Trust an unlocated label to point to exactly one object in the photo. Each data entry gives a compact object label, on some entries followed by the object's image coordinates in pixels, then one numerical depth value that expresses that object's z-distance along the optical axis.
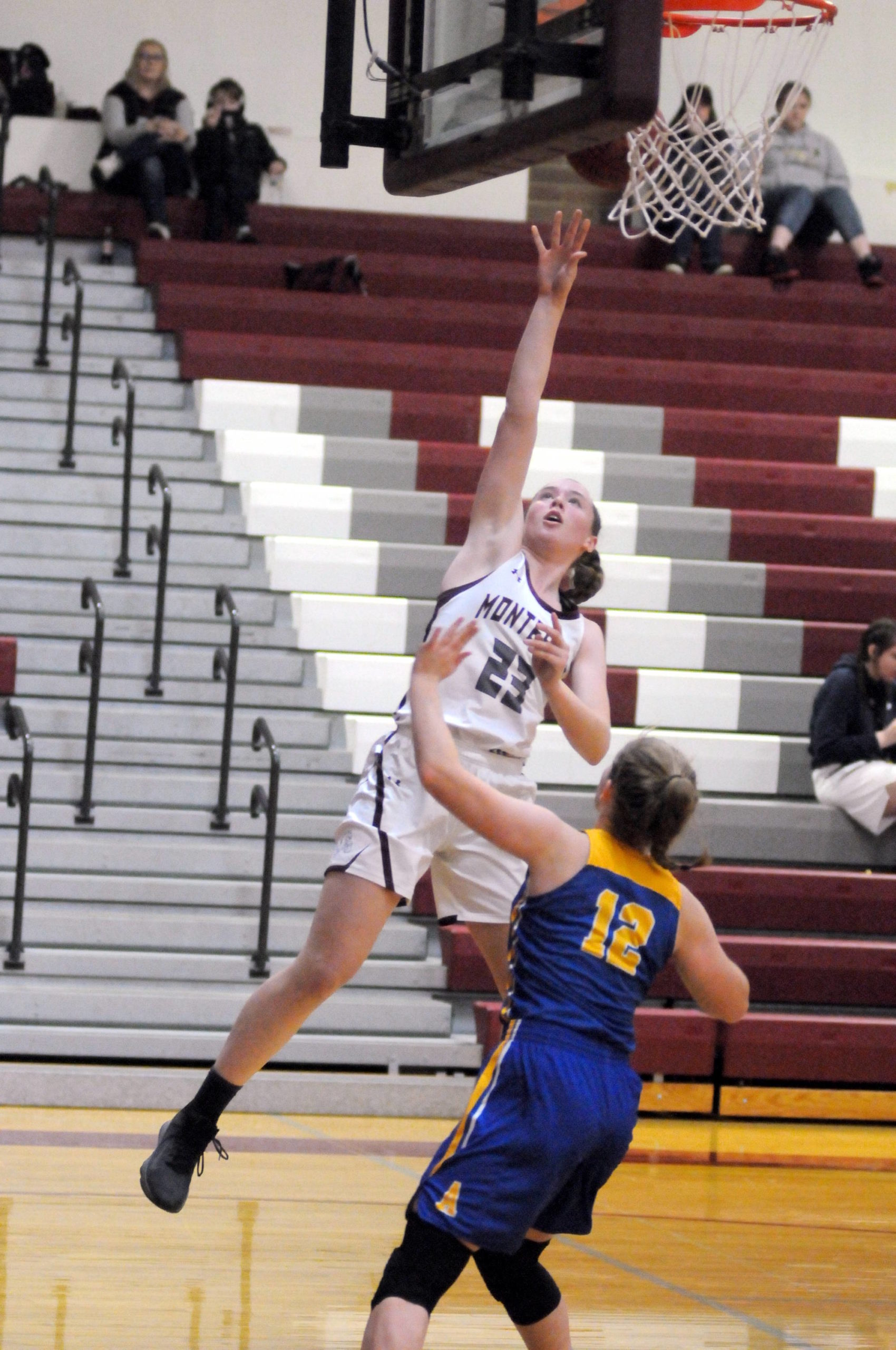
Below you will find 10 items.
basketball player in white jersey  7.29
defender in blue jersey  5.67
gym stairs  12.23
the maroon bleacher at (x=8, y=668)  14.65
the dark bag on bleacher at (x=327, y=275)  19.03
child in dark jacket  20.16
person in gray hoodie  20.66
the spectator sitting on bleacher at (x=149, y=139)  19.94
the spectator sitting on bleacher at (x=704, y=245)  15.58
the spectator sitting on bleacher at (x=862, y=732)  14.27
